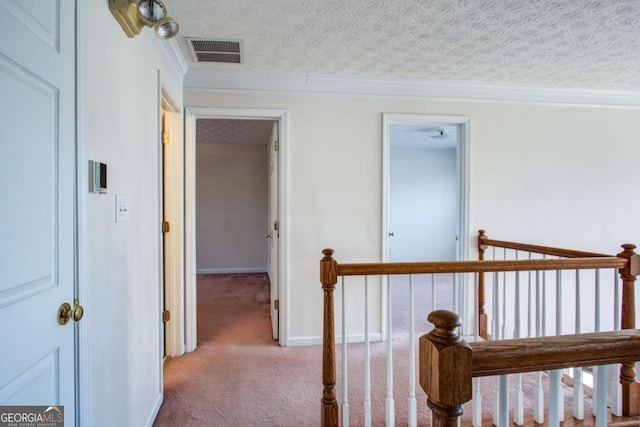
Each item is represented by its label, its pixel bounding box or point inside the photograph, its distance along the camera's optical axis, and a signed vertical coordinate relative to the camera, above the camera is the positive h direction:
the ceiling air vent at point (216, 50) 2.03 +1.12
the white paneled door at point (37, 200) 0.71 +0.03
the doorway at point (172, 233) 2.37 -0.18
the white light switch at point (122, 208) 1.30 +0.01
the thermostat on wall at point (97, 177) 1.06 +0.12
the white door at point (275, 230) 2.65 -0.17
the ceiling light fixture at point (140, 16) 1.23 +0.82
